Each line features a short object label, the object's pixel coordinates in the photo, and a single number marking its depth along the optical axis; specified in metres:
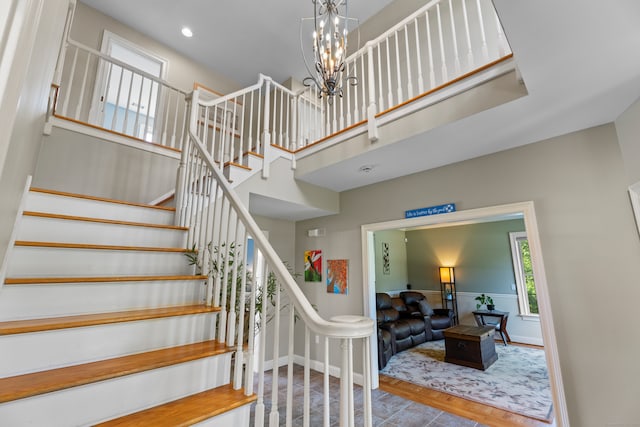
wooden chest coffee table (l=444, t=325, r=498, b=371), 4.29
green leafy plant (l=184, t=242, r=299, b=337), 1.65
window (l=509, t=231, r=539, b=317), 6.00
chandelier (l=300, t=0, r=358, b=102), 2.12
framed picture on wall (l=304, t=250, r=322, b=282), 4.55
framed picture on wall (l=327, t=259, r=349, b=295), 4.16
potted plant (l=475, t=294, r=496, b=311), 6.07
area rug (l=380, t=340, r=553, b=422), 3.25
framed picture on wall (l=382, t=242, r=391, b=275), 7.26
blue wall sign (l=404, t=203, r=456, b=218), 3.24
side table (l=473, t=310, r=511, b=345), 5.80
